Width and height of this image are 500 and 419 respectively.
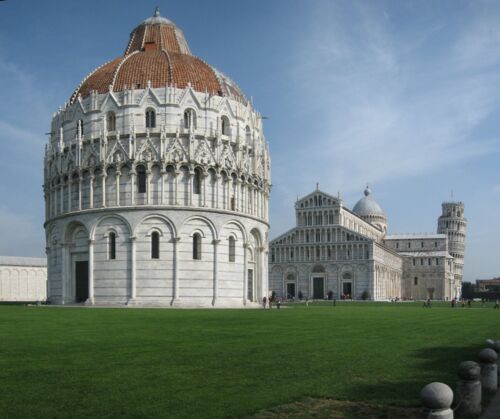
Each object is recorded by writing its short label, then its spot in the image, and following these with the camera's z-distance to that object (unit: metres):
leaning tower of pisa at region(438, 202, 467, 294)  178.00
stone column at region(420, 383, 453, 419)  8.41
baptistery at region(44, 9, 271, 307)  54.19
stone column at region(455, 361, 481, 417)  9.99
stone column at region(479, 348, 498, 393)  11.70
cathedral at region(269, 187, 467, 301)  121.62
